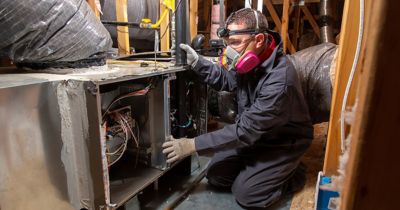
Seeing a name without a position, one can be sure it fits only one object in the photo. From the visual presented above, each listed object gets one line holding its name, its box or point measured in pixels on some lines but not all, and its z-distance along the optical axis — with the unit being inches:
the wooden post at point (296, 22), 140.0
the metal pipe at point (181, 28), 49.1
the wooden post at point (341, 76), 24.1
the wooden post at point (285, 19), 103.4
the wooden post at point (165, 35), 71.7
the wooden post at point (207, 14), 144.9
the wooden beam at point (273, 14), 128.9
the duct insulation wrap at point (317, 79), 66.7
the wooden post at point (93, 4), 54.9
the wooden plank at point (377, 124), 9.2
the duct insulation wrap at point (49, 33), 32.5
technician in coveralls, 50.2
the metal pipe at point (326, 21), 119.0
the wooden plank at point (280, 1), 131.8
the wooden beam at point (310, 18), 142.4
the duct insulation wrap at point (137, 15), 76.2
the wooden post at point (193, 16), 82.0
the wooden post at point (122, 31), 63.0
